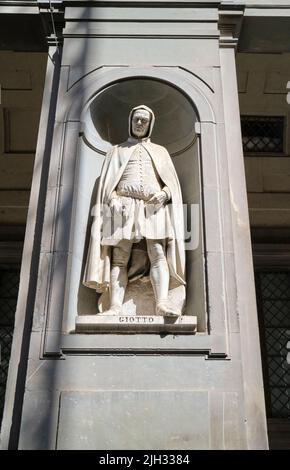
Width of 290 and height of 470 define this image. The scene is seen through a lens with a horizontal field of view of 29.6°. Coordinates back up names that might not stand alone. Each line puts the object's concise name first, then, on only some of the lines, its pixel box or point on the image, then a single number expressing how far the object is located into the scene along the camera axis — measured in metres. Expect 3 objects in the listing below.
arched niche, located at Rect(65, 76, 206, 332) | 6.37
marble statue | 6.37
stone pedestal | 5.75
